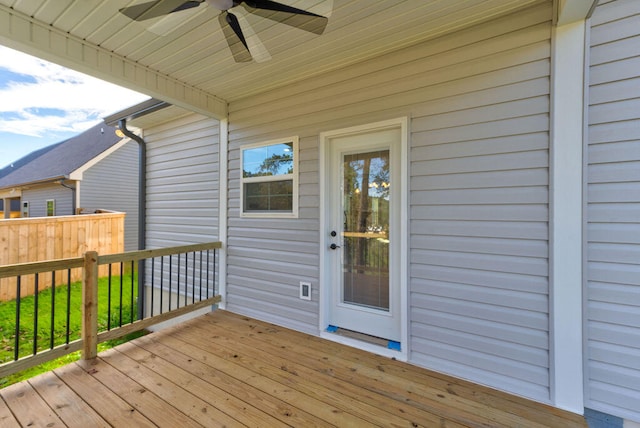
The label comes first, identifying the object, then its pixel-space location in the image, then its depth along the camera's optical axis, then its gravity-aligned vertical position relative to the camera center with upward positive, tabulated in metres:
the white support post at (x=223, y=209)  3.51 +0.07
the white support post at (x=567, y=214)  1.69 +0.01
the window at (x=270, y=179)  2.97 +0.42
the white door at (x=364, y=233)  2.45 -0.18
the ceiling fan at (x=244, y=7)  1.48 +1.18
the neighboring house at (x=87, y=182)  8.15 +1.01
